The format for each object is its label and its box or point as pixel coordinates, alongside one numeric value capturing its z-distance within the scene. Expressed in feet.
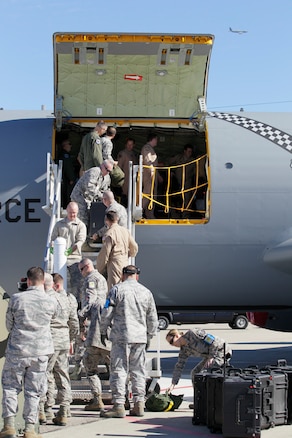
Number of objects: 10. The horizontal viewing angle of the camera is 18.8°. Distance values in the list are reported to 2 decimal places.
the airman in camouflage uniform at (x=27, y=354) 29.17
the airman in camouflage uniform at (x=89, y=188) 45.57
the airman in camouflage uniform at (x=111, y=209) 42.96
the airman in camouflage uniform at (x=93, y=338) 36.11
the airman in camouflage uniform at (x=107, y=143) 48.29
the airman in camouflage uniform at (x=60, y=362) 33.47
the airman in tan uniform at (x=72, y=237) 42.63
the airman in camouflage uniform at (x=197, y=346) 38.37
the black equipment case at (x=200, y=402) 33.96
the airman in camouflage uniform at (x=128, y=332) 34.73
